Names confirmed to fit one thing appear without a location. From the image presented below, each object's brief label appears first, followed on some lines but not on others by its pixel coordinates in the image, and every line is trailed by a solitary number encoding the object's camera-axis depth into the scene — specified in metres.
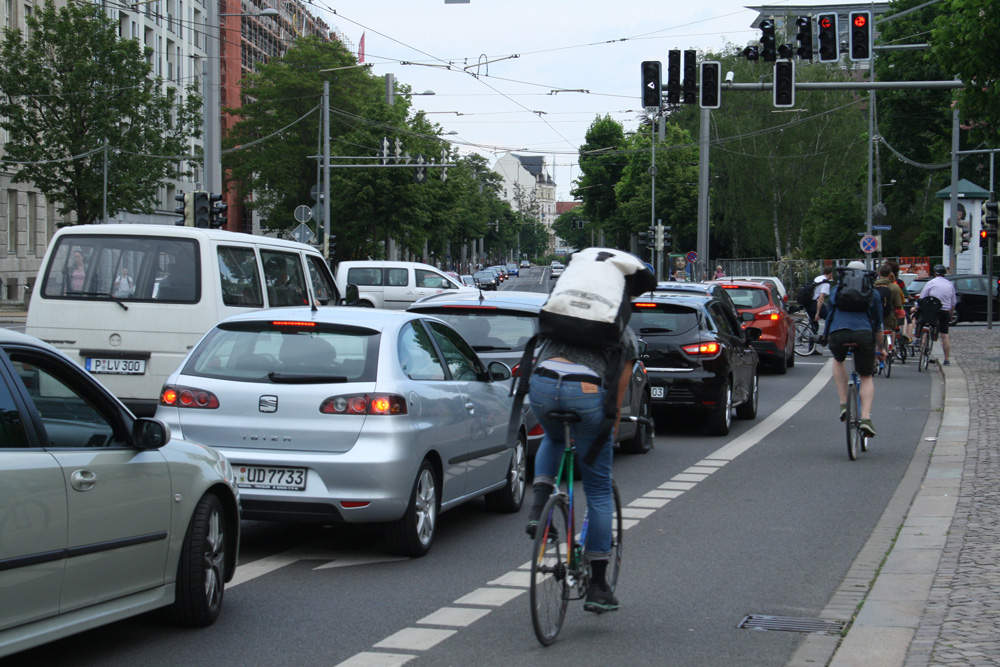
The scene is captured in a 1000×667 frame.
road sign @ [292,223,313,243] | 39.75
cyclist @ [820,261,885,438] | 12.70
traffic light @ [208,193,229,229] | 25.67
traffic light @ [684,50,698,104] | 24.17
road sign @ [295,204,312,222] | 39.66
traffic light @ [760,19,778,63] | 22.88
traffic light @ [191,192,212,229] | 25.64
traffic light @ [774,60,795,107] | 23.70
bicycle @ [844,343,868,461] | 12.62
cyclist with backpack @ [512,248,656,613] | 5.73
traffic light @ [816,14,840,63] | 21.67
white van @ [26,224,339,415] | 11.95
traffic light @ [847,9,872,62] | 21.91
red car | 23.91
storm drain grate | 6.17
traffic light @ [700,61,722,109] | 24.62
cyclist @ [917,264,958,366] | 24.59
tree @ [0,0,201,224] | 43.28
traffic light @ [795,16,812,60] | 22.83
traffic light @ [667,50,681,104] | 24.45
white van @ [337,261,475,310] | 35.34
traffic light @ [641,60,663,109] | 23.84
